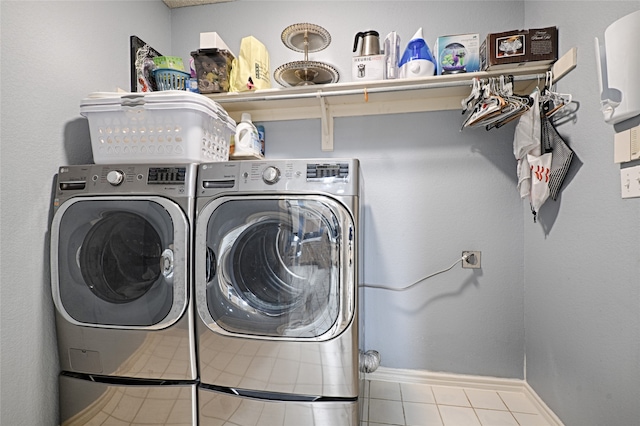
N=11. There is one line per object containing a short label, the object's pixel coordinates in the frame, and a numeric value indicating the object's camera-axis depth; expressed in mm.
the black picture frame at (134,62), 1677
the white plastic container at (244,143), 1667
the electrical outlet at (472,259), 1689
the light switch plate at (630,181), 884
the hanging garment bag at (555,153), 1217
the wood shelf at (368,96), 1418
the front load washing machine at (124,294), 1172
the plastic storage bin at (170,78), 1635
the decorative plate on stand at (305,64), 1480
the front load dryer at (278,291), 1097
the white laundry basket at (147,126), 1199
